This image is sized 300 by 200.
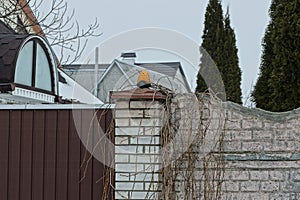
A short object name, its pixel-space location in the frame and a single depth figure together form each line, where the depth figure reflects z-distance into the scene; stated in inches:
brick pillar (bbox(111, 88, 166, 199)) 318.7
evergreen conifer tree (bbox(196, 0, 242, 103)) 655.1
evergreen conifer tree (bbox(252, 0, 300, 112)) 416.5
